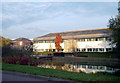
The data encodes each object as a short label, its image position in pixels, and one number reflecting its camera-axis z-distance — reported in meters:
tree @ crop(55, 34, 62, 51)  51.25
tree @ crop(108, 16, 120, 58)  29.82
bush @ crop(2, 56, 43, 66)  16.83
